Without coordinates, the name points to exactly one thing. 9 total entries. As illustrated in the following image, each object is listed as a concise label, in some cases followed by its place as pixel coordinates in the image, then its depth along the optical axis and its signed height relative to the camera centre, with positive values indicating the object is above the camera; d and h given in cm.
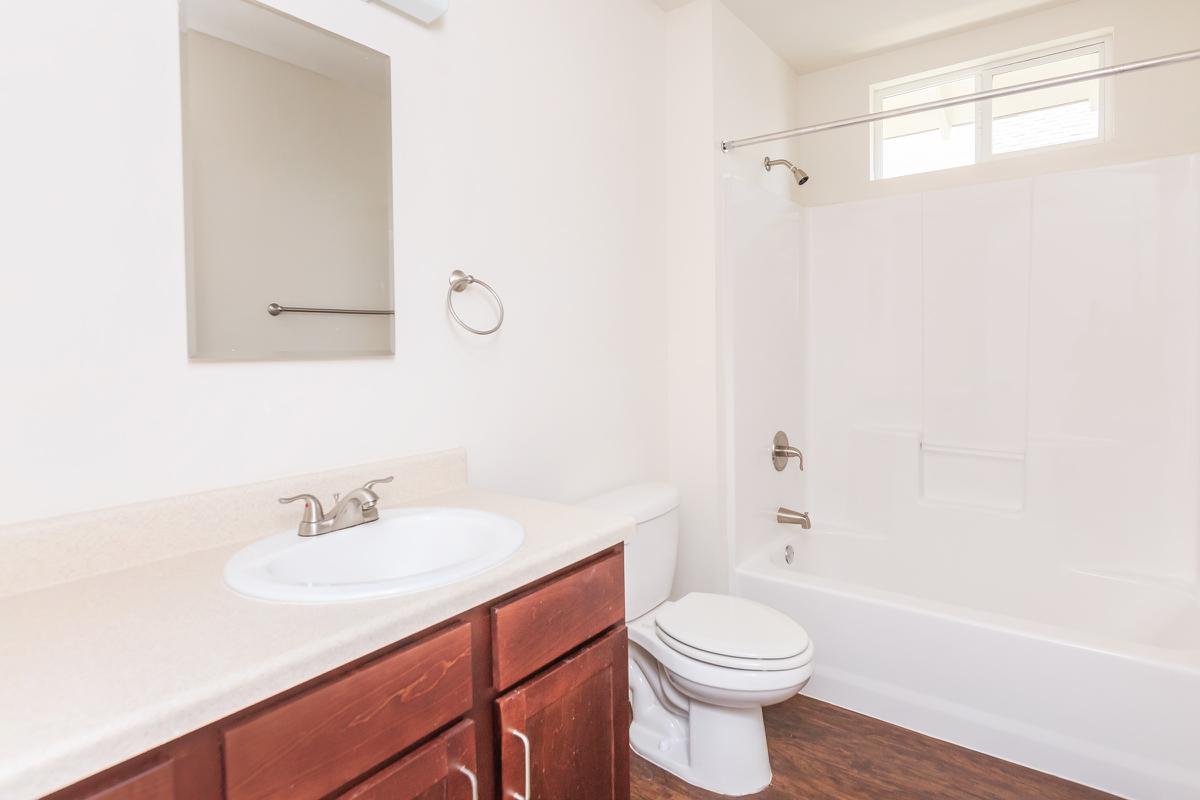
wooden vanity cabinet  68 -43
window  255 +110
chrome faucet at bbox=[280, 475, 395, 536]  116 -23
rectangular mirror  115 +39
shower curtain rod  171 +83
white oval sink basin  89 -28
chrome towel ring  157 +24
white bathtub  167 -83
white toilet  168 -74
